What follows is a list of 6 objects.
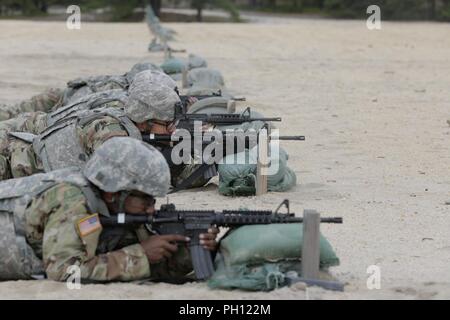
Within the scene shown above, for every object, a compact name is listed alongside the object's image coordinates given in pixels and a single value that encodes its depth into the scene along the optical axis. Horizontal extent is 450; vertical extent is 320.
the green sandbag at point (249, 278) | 10.86
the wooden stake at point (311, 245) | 10.62
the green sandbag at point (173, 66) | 35.46
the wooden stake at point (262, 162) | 16.89
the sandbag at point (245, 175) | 17.11
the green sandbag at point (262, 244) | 11.00
